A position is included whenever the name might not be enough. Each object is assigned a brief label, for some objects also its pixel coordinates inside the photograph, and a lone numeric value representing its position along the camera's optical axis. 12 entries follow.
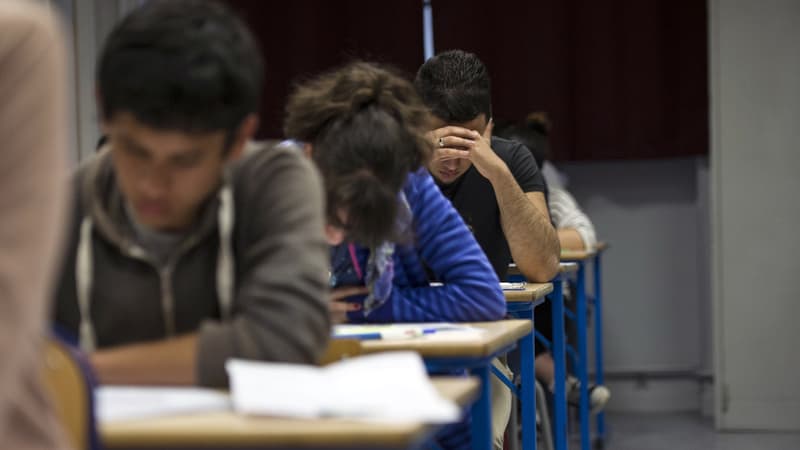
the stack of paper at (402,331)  4.05
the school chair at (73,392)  2.30
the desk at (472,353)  3.73
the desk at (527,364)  5.30
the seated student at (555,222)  9.33
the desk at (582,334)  8.95
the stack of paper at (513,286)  5.81
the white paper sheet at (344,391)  2.43
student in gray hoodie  2.83
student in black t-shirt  6.76
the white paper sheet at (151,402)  2.48
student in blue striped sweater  4.11
